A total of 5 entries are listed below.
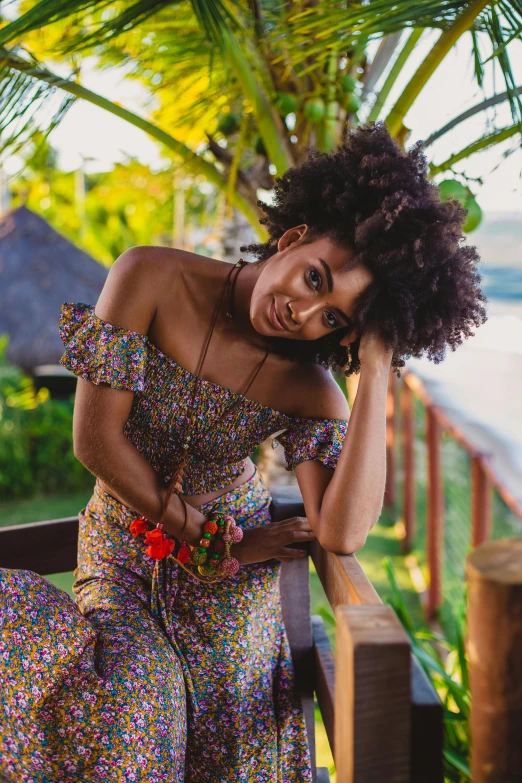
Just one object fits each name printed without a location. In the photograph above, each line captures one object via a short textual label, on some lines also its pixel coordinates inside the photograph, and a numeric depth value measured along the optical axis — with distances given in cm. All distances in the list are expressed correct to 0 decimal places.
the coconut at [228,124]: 265
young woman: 137
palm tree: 185
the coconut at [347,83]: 230
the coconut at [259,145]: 255
